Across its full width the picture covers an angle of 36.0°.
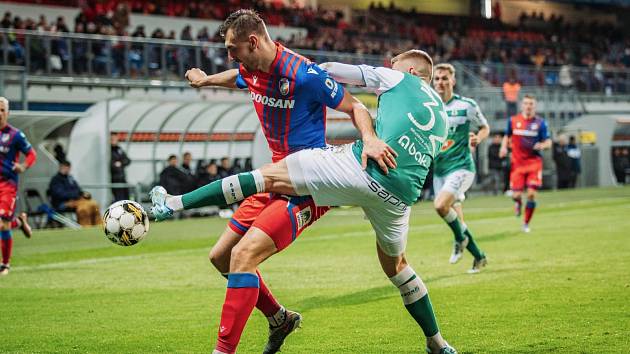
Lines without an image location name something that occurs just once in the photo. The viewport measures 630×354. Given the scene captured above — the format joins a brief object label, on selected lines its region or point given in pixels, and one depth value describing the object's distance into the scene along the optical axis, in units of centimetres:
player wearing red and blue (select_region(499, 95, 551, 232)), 1900
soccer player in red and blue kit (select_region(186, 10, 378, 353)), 614
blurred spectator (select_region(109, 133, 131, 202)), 2438
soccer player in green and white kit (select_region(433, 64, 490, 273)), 1318
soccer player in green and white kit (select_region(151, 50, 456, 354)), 614
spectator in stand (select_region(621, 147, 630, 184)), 4178
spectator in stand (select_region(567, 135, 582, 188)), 3788
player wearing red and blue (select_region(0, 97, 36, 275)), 1370
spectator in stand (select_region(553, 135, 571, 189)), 3698
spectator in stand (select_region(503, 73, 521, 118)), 3669
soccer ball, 633
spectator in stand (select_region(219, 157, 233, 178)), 2638
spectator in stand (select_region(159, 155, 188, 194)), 2451
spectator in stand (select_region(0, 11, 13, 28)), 2839
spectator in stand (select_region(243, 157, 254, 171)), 2756
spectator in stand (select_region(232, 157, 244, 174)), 2717
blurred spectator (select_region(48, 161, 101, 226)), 2288
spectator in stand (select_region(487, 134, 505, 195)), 3509
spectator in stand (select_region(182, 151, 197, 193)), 2494
